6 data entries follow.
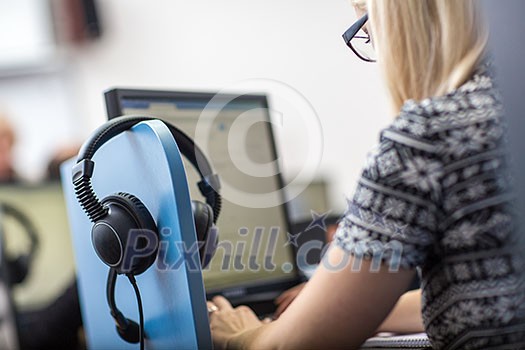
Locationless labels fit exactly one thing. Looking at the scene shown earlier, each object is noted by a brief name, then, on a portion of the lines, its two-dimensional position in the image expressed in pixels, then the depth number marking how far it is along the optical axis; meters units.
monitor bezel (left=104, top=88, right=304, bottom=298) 1.21
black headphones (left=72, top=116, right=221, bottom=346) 1.00
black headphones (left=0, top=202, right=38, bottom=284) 1.62
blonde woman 0.94
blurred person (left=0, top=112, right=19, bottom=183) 2.85
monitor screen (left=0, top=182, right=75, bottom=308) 1.68
